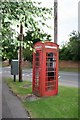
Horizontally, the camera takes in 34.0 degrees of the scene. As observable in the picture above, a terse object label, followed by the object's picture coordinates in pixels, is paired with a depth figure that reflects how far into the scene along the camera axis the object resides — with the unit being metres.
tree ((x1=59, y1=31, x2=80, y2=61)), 17.47
